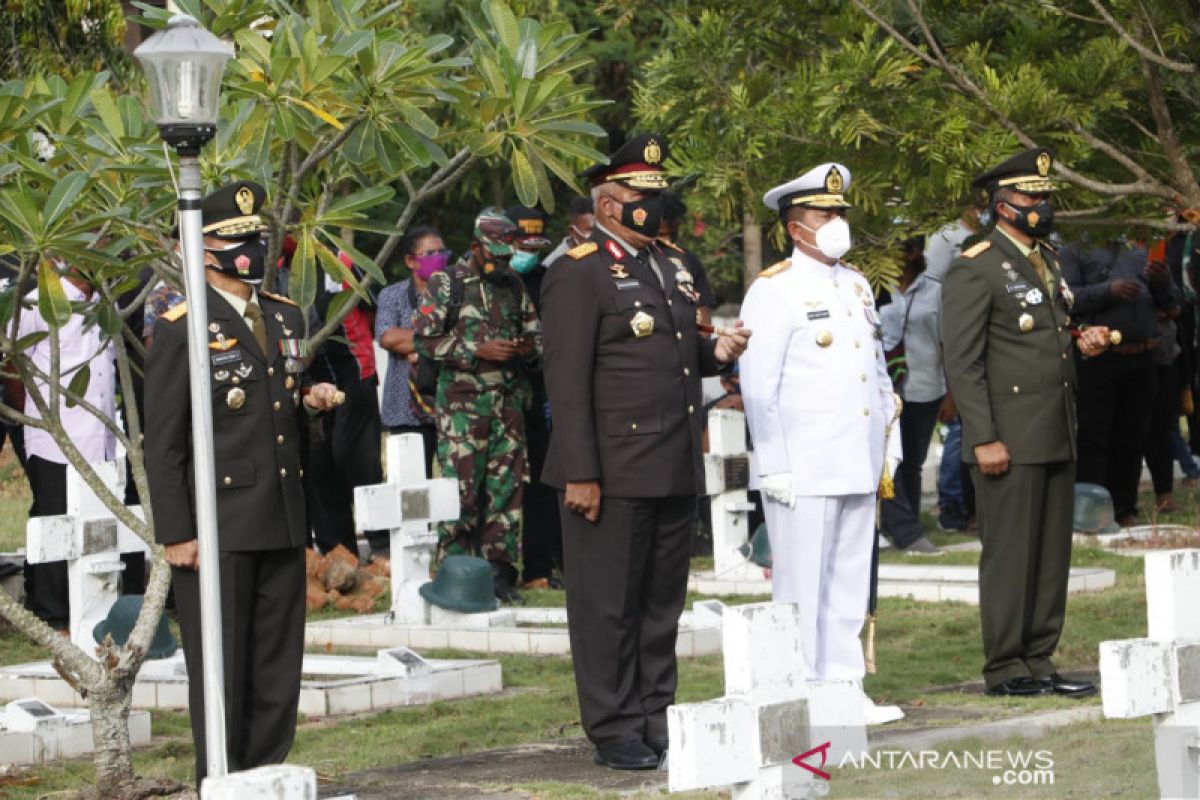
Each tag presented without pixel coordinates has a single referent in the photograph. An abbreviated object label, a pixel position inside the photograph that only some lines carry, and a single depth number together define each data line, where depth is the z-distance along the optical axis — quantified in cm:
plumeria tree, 1249
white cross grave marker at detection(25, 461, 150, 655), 1762
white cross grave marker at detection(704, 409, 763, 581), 2324
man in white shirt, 2022
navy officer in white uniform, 1515
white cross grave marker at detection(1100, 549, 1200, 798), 1128
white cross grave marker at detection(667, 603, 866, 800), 962
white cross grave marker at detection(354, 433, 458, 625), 2029
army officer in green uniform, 1635
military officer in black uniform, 1252
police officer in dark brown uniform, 1410
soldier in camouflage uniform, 2165
